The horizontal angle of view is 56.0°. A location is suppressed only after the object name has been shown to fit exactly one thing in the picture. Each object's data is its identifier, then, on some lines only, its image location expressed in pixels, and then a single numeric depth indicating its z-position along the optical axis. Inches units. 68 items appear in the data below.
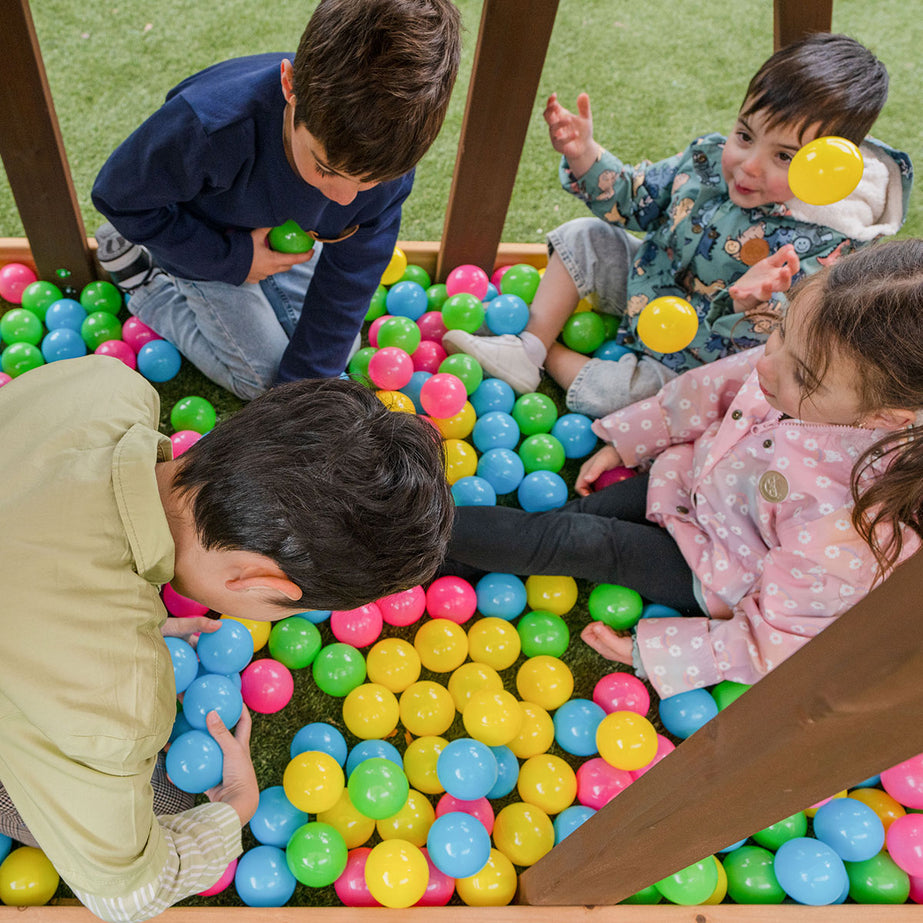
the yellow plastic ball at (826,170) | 45.9
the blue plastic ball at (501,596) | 53.9
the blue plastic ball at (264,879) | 43.3
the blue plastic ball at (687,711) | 50.9
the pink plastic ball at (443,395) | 57.8
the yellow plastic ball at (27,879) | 42.1
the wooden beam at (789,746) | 19.1
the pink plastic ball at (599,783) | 48.1
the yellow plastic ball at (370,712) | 48.9
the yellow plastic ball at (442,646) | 51.6
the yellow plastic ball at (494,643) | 52.1
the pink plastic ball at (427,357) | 64.6
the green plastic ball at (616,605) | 54.2
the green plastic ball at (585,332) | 66.4
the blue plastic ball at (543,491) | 57.7
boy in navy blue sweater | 39.9
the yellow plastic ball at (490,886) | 44.0
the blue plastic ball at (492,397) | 62.4
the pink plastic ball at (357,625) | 51.2
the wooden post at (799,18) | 56.1
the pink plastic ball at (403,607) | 52.3
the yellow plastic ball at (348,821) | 46.3
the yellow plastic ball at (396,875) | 41.7
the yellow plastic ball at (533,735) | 49.6
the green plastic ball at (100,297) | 63.9
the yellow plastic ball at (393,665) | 50.7
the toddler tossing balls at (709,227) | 51.8
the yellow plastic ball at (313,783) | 44.8
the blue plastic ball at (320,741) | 48.3
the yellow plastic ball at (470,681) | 50.8
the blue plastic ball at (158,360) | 60.9
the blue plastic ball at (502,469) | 58.1
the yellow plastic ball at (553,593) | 55.0
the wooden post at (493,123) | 50.5
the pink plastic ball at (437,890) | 44.3
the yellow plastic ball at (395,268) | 67.5
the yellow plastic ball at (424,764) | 48.0
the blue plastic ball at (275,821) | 45.3
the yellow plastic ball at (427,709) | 49.4
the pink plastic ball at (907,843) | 44.9
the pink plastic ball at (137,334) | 63.2
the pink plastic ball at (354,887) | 44.1
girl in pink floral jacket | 40.2
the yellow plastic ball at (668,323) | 55.7
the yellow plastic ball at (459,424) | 60.3
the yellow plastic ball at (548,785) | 48.1
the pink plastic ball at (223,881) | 43.4
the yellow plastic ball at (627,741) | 47.1
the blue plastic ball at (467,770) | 44.8
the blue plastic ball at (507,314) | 64.7
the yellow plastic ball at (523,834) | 45.9
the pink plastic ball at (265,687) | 49.2
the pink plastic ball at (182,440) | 54.8
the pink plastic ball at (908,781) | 48.1
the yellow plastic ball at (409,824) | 46.3
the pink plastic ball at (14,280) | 64.3
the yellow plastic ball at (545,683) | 51.1
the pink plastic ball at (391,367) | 60.0
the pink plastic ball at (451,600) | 53.4
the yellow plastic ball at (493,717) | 46.8
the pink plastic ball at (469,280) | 67.0
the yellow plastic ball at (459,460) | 58.6
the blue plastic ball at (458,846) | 42.7
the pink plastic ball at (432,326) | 66.8
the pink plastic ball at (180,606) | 50.4
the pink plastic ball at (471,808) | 47.2
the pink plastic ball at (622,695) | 51.6
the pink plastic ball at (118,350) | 60.3
